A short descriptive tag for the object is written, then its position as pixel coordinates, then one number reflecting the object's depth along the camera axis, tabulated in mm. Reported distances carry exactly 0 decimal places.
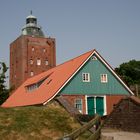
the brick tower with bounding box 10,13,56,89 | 56086
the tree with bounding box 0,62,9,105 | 33721
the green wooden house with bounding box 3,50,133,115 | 25780
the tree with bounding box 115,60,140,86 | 55747
